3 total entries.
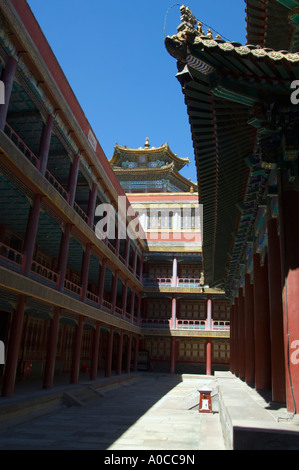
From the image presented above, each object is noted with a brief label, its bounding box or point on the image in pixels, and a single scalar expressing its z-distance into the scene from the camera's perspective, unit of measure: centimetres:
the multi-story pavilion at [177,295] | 3098
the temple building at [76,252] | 1127
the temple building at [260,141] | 450
